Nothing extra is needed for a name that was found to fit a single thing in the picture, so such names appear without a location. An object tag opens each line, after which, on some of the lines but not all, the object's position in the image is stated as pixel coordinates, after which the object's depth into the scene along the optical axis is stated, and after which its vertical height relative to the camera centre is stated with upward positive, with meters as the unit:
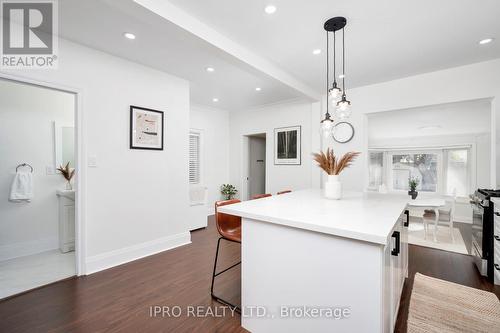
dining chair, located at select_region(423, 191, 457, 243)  3.63 -0.89
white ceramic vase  2.09 -0.23
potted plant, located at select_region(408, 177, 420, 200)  4.34 -0.53
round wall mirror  3.66 +0.57
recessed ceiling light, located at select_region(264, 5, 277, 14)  1.79 +1.32
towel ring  2.94 -0.01
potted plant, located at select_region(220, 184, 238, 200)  5.43 -0.66
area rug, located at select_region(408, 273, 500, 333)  1.67 -1.24
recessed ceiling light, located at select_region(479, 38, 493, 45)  2.22 +1.31
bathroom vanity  2.99 -0.77
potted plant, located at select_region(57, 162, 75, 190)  3.18 -0.13
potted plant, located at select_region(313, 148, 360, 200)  2.07 -0.06
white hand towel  2.80 -0.31
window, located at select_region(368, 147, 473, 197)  5.43 -0.12
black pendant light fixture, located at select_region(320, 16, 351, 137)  1.96 +0.72
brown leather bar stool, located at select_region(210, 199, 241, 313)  1.93 -0.63
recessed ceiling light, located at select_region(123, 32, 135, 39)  2.19 +1.34
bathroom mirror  3.24 +0.32
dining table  3.59 -0.67
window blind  4.89 +0.16
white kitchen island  1.09 -0.61
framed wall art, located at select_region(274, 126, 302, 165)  4.37 +0.41
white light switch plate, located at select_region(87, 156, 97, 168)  2.46 +0.03
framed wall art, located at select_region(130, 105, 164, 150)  2.83 +0.50
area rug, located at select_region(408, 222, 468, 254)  3.32 -1.28
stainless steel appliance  2.30 -0.74
